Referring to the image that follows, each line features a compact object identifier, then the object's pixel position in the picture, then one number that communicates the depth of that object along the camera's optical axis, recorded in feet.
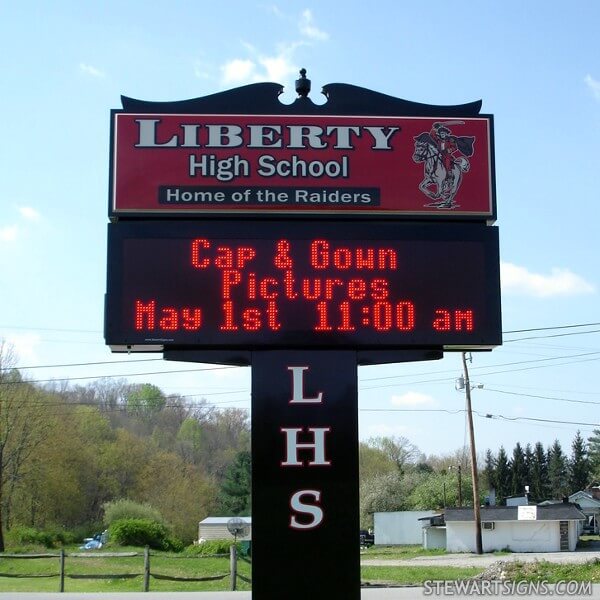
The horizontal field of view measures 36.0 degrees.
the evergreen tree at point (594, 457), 344.22
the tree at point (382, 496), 263.49
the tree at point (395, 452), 312.29
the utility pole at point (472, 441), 142.44
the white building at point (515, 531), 175.22
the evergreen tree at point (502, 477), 325.21
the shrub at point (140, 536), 143.43
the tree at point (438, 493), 260.83
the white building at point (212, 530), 165.37
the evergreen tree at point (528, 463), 331.36
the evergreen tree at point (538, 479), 328.49
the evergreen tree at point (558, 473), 340.39
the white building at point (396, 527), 217.56
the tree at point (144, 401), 285.64
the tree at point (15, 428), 162.09
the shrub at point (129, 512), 166.40
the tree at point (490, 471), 328.90
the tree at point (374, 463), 282.97
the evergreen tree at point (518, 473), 322.75
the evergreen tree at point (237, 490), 217.97
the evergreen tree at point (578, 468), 344.28
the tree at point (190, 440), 259.80
